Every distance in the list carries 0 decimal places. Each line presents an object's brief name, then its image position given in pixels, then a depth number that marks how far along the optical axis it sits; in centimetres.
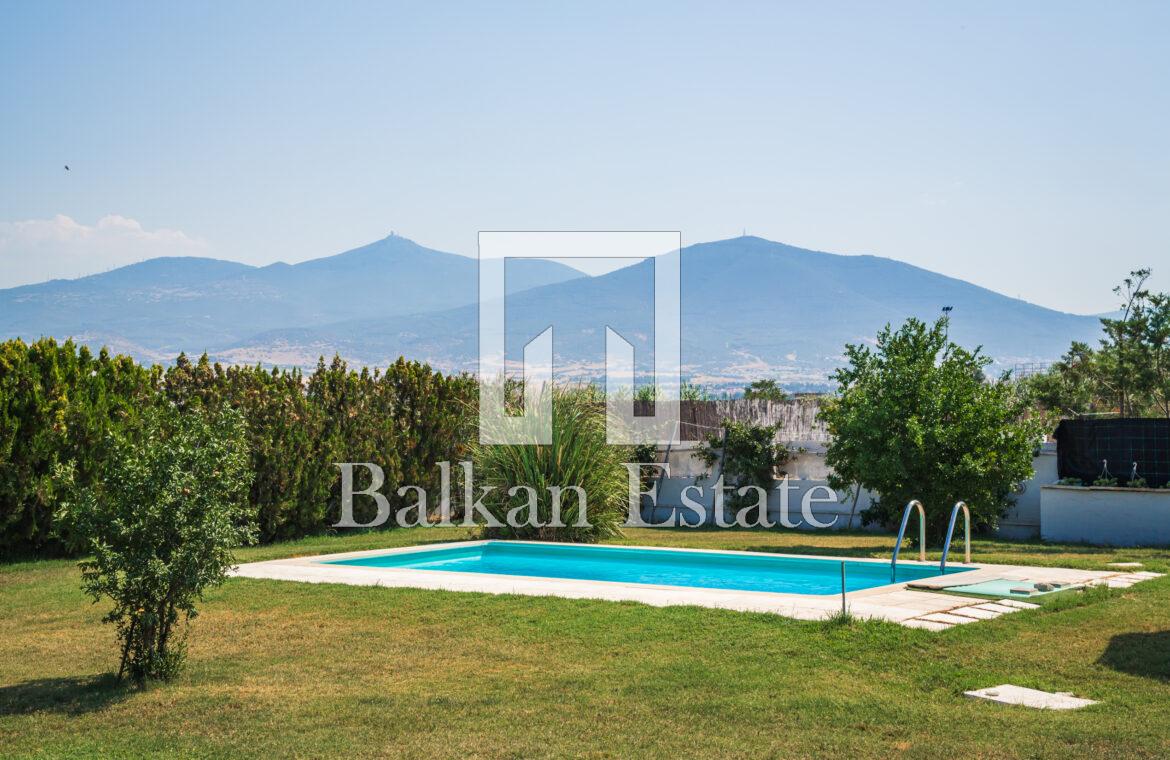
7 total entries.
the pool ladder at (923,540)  955
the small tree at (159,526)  566
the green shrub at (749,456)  1862
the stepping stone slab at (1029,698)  533
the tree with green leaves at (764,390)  3706
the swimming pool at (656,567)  1116
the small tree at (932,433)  1298
